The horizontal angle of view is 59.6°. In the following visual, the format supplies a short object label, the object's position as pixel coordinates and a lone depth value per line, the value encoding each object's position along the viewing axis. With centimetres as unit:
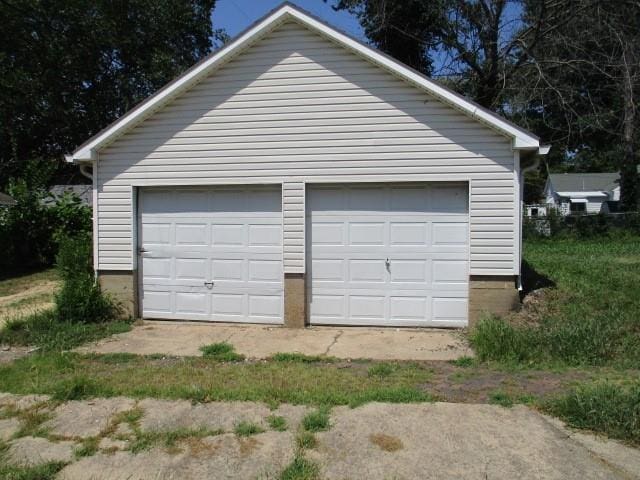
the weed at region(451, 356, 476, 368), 656
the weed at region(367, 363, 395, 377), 620
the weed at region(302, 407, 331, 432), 461
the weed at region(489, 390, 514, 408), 511
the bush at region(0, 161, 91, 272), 1616
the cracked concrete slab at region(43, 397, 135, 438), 471
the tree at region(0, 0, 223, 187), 2642
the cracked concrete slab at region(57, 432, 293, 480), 392
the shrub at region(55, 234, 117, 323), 905
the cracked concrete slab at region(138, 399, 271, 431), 477
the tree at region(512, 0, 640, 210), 1845
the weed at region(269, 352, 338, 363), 691
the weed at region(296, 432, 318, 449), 429
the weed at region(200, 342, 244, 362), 704
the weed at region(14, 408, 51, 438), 468
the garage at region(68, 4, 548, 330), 838
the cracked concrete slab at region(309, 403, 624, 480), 388
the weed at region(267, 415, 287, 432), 463
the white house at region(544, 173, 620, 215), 4603
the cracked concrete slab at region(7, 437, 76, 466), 416
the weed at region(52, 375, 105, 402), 551
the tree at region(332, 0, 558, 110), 2038
